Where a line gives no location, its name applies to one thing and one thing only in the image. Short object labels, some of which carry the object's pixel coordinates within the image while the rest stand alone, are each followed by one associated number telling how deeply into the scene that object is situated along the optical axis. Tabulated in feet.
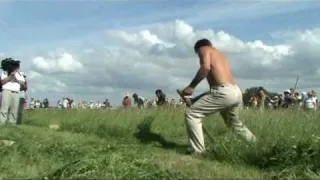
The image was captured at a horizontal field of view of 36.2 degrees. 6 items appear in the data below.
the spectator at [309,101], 41.11
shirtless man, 24.22
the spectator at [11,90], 37.76
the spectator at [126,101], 66.68
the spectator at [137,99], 63.67
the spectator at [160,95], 51.74
